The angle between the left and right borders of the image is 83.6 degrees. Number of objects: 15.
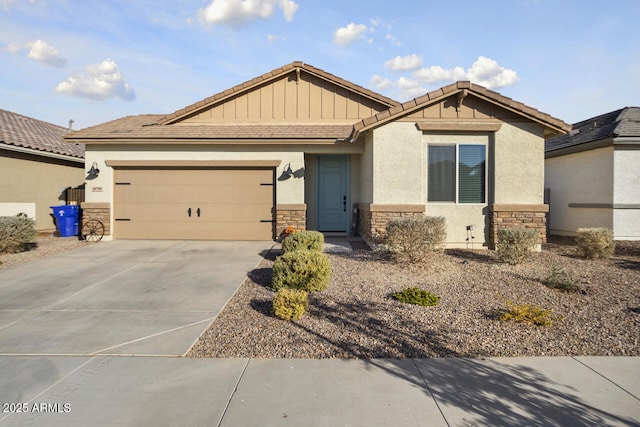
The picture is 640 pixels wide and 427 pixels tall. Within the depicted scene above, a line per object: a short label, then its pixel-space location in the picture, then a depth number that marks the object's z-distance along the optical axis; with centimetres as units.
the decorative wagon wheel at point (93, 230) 1093
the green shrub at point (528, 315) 471
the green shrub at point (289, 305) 492
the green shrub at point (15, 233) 877
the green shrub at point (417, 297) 549
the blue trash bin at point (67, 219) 1123
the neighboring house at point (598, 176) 1024
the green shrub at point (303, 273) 601
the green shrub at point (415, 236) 726
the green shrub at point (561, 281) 604
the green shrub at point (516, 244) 750
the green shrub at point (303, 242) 778
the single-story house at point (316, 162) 910
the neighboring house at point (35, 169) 1160
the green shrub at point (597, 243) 823
